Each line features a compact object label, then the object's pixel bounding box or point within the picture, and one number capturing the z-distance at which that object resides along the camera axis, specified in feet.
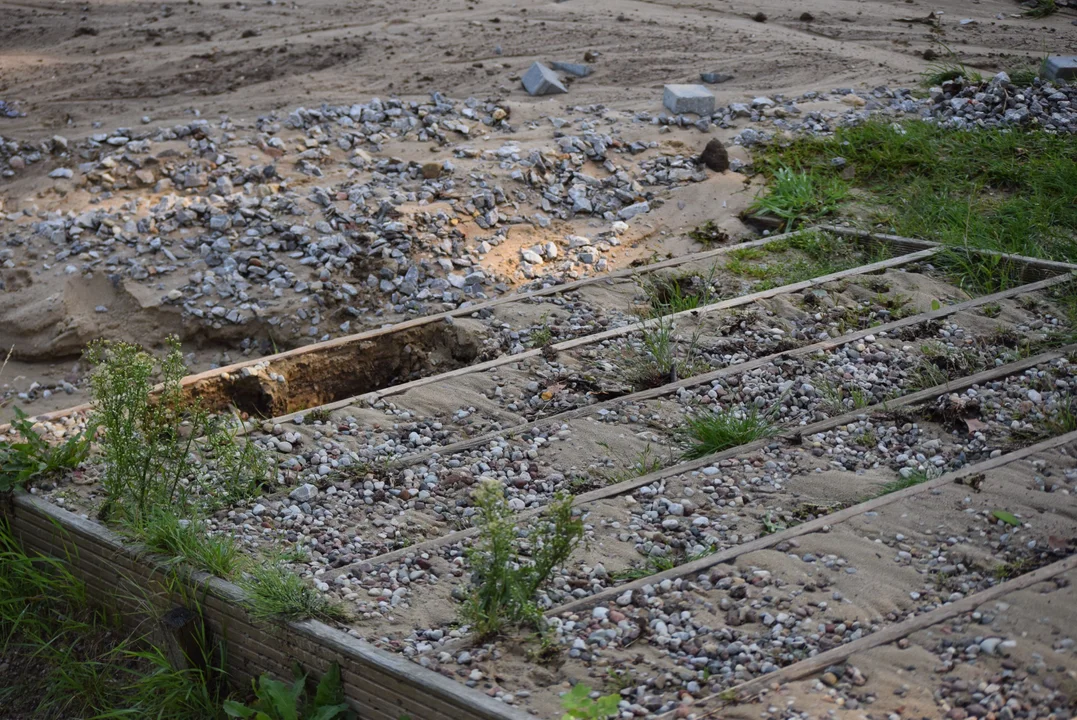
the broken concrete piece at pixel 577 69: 28.27
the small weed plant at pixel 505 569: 10.10
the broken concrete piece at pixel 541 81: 26.81
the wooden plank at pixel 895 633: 9.32
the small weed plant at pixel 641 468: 13.34
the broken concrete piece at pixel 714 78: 27.81
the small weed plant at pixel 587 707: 8.89
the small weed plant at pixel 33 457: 13.67
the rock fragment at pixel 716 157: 23.15
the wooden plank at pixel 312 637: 9.43
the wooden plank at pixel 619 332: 15.72
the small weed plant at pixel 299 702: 10.34
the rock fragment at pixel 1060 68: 25.27
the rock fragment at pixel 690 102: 25.12
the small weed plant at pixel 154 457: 12.60
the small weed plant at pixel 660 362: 15.72
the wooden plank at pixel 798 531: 10.82
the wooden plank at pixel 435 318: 16.05
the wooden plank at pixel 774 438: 12.24
